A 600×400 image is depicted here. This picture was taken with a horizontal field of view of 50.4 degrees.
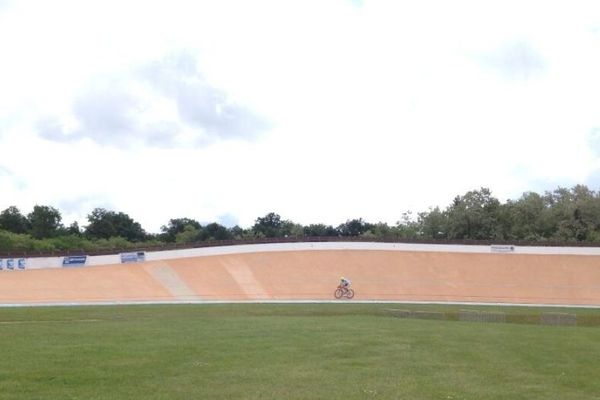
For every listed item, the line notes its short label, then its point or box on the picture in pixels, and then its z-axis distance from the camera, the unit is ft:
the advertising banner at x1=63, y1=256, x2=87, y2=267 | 167.53
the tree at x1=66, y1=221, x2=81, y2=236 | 386.77
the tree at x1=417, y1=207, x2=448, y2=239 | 287.48
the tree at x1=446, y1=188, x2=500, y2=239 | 270.67
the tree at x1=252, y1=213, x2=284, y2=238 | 414.00
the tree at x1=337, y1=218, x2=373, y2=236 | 413.39
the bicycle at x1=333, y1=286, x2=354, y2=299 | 146.46
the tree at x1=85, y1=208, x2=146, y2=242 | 391.86
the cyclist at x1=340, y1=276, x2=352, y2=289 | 146.30
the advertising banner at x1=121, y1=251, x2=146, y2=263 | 170.30
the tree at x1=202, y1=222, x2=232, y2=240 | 396.88
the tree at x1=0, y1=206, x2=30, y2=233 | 364.99
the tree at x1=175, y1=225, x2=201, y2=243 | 382.59
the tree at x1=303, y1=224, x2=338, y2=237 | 394.93
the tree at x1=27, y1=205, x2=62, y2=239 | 372.17
